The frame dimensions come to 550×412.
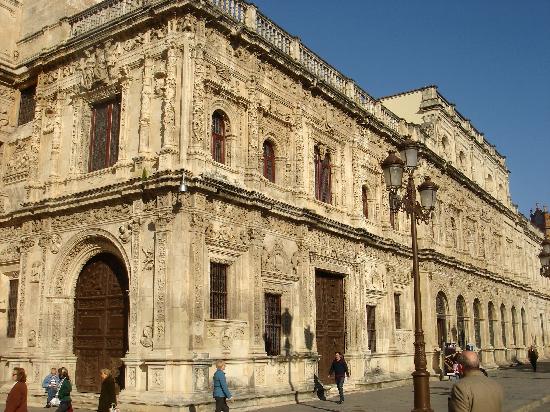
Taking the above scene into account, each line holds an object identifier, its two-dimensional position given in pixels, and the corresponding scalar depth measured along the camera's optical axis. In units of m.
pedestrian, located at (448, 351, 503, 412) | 4.96
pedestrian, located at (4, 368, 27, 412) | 8.85
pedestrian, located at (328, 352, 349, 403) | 16.81
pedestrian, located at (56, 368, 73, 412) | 11.90
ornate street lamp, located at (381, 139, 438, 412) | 9.88
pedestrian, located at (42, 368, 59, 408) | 14.98
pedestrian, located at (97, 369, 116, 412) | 10.52
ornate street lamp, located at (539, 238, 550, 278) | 21.67
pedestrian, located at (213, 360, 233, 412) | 11.90
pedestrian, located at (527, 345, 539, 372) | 31.22
